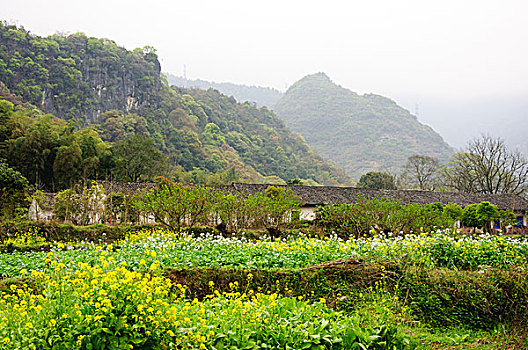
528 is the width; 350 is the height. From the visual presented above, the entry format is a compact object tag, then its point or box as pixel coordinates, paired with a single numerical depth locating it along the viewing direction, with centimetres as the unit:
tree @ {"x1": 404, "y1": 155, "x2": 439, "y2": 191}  4648
